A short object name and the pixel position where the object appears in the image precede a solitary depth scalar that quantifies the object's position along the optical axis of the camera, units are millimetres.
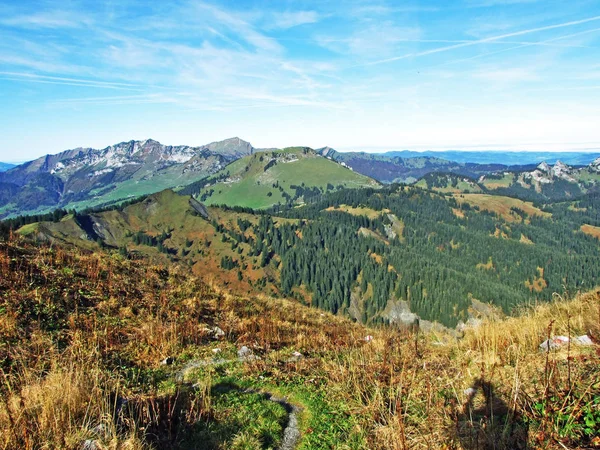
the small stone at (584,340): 8430
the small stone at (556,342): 8336
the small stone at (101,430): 4961
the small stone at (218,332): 13045
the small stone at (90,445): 4703
